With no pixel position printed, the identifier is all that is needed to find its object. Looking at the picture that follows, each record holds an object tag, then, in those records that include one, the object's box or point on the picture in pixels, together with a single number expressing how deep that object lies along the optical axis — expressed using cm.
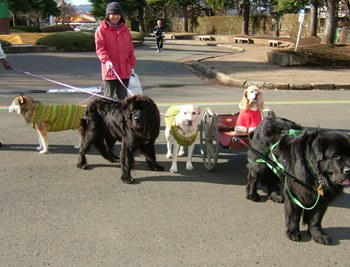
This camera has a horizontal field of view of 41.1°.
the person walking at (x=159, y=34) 2911
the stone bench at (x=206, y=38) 4670
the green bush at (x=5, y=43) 2816
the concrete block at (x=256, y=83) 1450
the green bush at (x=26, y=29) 4832
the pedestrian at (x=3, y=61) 773
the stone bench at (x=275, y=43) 3373
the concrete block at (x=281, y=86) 1421
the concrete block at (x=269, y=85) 1436
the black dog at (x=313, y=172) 361
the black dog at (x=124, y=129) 565
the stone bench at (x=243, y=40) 4032
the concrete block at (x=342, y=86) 1427
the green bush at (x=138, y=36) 3828
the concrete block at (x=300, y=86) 1419
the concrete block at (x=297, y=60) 1931
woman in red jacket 683
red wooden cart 604
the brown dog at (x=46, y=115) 707
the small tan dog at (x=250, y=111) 600
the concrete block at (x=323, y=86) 1424
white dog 609
